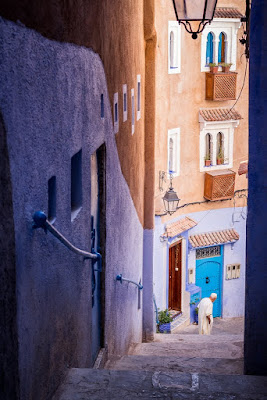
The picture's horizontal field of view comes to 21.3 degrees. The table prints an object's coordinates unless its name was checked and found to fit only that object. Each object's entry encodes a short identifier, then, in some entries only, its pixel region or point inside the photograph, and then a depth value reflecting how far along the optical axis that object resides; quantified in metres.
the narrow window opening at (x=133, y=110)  11.76
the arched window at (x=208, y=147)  21.37
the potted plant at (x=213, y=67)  20.64
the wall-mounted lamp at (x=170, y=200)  16.36
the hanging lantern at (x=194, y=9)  8.46
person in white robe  14.82
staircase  5.26
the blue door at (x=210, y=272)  21.83
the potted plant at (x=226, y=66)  20.80
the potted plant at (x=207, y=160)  21.28
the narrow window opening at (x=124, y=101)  10.28
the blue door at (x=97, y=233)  7.62
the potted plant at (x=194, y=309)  21.31
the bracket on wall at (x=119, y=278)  9.38
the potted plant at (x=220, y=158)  21.58
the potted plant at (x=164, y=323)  18.56
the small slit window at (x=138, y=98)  13.02
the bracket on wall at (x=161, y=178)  19.15
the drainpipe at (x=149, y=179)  14.98
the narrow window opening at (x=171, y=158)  20.27
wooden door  20.73
